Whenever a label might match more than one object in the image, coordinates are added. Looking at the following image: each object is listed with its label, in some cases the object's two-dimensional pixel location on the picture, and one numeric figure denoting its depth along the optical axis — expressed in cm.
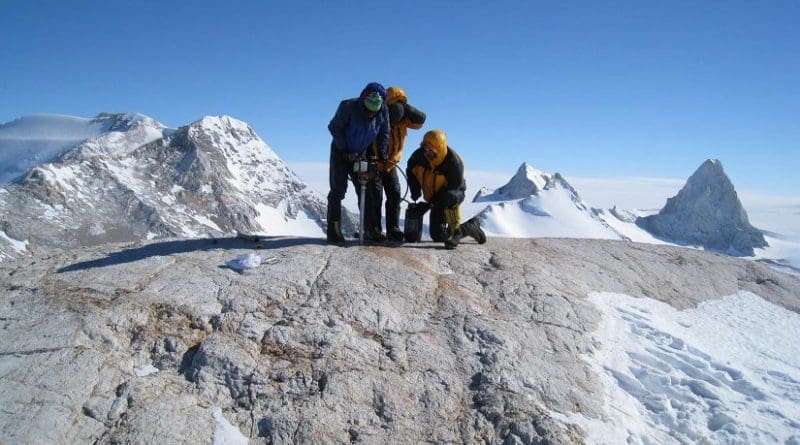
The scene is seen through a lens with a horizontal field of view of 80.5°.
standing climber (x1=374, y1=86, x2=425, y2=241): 853
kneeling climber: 854
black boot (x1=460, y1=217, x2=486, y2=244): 909
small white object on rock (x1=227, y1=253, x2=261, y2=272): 679
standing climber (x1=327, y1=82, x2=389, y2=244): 788
